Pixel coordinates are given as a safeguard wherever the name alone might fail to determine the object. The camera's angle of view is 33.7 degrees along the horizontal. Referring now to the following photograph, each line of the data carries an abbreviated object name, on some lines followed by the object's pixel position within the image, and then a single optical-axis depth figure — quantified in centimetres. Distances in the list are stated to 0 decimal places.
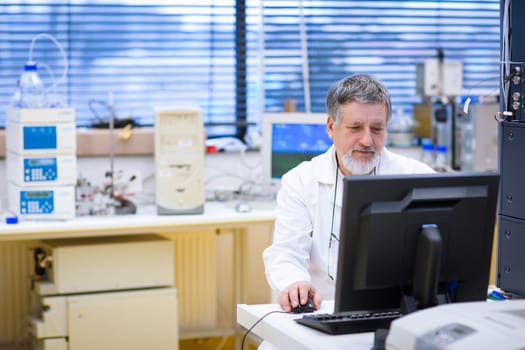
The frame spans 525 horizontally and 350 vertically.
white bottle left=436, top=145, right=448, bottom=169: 430
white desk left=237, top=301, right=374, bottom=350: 180
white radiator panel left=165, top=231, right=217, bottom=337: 412
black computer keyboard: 185
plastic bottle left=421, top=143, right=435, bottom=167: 433
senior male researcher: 228
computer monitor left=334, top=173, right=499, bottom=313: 170
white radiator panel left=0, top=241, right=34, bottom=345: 391
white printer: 148
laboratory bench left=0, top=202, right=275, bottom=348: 345
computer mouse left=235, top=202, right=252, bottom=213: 368
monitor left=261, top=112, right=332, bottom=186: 388
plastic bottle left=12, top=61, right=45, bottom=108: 362
